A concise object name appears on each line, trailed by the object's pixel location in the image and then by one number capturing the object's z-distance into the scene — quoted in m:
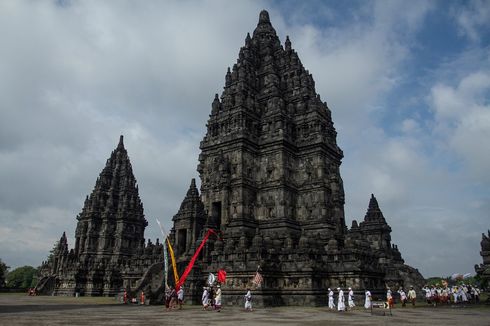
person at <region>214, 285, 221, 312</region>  25.47
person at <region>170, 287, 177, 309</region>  26.41
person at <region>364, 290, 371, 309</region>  27.06
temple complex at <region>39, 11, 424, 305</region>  31.50
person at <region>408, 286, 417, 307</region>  31.67
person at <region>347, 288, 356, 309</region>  27.42
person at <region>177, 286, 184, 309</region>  26.60
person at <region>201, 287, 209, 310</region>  26.33
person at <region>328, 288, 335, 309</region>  28.12
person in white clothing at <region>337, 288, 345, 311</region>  26.02
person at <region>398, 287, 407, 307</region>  31.57
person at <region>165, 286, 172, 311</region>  26.74
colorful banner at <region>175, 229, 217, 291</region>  29.38
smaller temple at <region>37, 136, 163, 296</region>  54.25
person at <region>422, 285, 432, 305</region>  36.03
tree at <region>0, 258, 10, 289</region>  64.69
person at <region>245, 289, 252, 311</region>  26.10
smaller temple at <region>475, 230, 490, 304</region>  38.02
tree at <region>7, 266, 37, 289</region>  108.38
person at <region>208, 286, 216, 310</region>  29.82
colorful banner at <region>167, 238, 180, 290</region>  29.54
